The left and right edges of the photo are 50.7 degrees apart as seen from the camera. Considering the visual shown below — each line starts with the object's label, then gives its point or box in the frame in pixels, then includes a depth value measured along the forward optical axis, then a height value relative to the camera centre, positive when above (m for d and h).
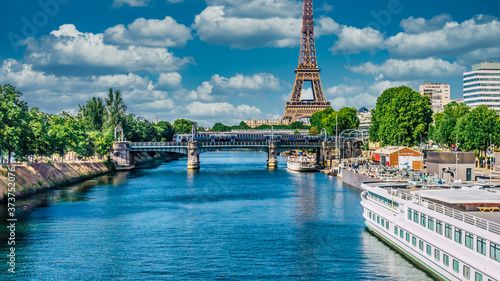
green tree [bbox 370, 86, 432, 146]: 107.12 +5.62
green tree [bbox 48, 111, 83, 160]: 79.31 +1.27
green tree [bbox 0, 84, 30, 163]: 63.03 +2.70
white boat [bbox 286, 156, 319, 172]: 115.94 -4.37
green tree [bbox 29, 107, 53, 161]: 74.12 +0.50
